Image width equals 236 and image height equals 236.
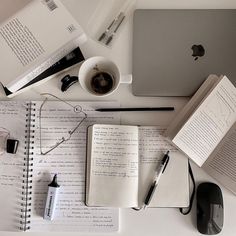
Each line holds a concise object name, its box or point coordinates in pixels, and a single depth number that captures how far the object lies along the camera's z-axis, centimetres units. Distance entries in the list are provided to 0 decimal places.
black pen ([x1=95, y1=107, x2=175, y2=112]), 94
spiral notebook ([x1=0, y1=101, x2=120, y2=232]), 92
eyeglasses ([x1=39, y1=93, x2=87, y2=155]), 94
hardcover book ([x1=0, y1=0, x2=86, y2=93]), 85
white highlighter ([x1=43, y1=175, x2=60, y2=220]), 91
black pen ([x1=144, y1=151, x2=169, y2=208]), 92
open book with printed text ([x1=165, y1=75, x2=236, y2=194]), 90
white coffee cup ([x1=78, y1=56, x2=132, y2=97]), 90
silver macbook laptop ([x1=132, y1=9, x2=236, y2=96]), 94
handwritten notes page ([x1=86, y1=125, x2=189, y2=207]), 91
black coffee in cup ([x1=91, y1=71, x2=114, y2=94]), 93
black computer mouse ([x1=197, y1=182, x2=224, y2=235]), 90
